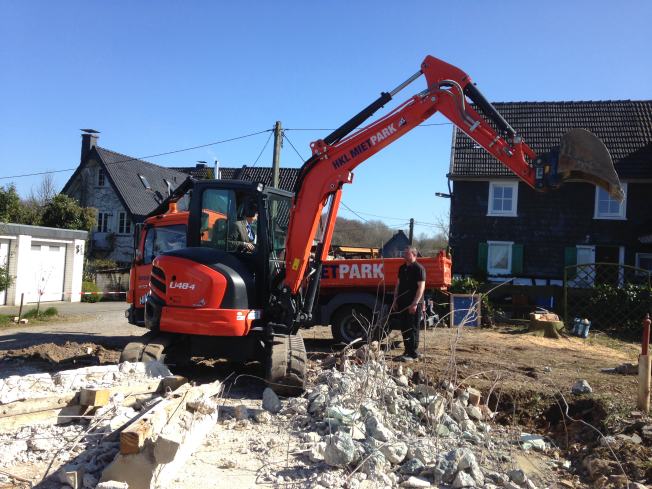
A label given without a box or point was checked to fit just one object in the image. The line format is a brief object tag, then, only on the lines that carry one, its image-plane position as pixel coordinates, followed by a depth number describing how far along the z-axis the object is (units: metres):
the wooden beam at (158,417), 4.14
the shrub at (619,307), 15.34
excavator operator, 7.83
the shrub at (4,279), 18.11
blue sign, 15.25
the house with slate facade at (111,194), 33.22
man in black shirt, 8.68
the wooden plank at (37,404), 5.37
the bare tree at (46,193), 44.09
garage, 20.36
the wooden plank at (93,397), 5.57
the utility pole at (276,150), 20.83
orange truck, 10.62
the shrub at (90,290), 23.17
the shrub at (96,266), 28.28
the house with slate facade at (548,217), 21.39
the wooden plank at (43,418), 5.32
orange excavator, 7.08
